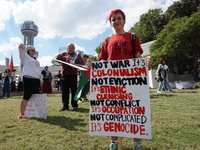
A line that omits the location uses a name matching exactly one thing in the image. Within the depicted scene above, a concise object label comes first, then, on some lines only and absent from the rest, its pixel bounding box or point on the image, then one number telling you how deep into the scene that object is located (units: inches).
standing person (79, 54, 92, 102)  185.7
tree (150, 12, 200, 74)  579.5
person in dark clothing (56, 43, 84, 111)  183.3
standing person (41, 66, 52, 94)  420.2
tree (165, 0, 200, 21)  942.4
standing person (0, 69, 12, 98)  388.7
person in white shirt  152.9
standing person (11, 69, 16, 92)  589.9
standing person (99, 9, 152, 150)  84.0
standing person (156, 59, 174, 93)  383.9
